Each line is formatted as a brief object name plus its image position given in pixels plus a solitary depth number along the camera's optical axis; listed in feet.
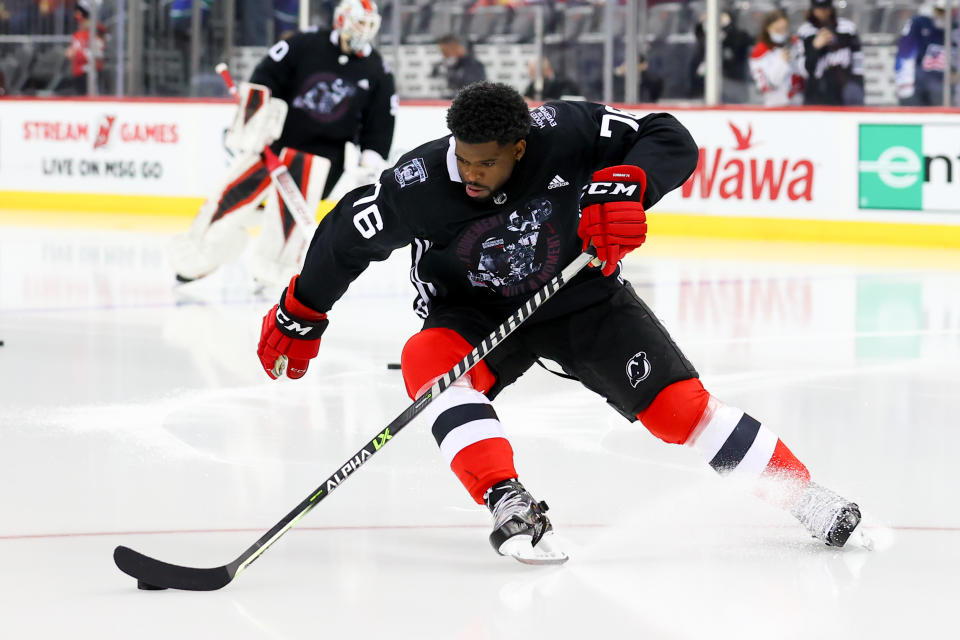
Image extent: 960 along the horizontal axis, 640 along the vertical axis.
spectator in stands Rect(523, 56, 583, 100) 70.28
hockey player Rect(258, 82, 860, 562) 18.49
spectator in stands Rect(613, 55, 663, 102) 67.97
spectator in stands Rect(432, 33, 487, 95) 72.79
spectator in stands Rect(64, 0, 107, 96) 79.87
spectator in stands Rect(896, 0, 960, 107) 61.87
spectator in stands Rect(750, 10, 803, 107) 64.90
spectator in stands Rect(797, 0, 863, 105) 63.93
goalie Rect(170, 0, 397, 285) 46.39
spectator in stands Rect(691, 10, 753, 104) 66.33
